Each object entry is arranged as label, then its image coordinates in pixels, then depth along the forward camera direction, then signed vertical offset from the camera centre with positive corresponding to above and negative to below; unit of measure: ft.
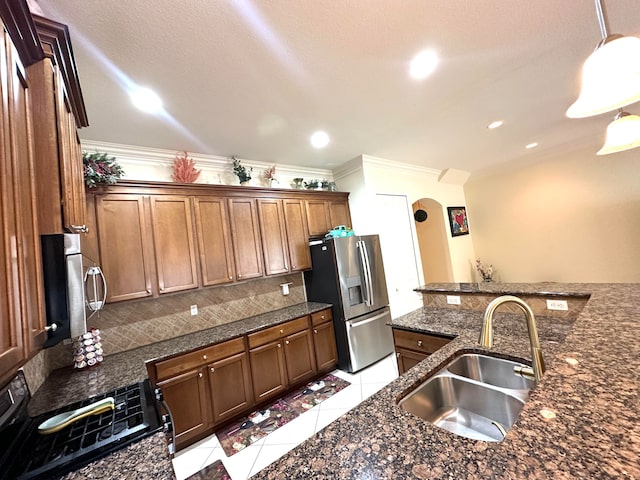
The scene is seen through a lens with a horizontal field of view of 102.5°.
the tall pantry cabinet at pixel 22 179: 2.10 +1.22
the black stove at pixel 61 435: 3.26 -2.13
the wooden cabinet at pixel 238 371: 7.13 -3.40
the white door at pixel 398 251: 12.48 -0.34
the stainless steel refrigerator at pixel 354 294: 10.36 -1.78
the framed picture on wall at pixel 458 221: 17.33 +1.03
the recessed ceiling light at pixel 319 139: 9.30 +4.36
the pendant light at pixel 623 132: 5.68 +1.80
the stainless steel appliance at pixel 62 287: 2.92 +0.05
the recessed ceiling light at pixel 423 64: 6.02 +4.31
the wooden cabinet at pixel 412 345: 5.74 -2.44
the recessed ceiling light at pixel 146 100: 6.07 +4.41
